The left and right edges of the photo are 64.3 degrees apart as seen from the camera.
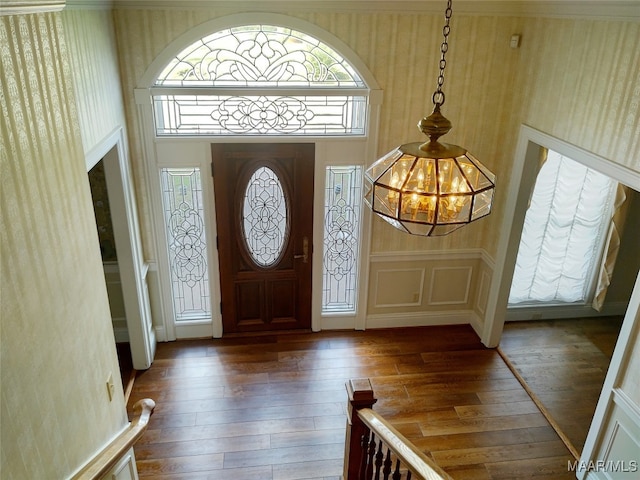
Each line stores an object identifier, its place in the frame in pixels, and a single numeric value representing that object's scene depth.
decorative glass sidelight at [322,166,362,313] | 4.66
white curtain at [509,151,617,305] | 5.02
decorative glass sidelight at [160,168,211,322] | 4.47
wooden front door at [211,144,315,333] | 4.48
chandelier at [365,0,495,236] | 2.06
